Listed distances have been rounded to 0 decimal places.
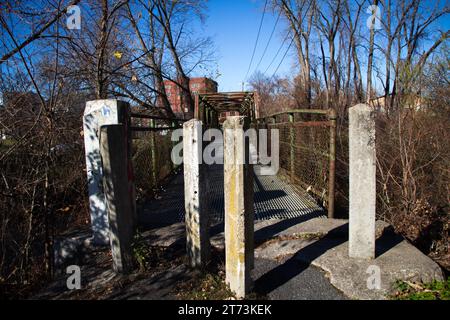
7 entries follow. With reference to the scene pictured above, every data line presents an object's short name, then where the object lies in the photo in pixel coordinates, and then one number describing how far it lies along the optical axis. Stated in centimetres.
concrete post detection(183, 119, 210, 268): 268
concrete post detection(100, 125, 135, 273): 262
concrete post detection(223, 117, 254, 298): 224
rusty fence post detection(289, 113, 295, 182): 603
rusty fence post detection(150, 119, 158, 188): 568
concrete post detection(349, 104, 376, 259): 266
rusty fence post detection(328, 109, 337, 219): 378
